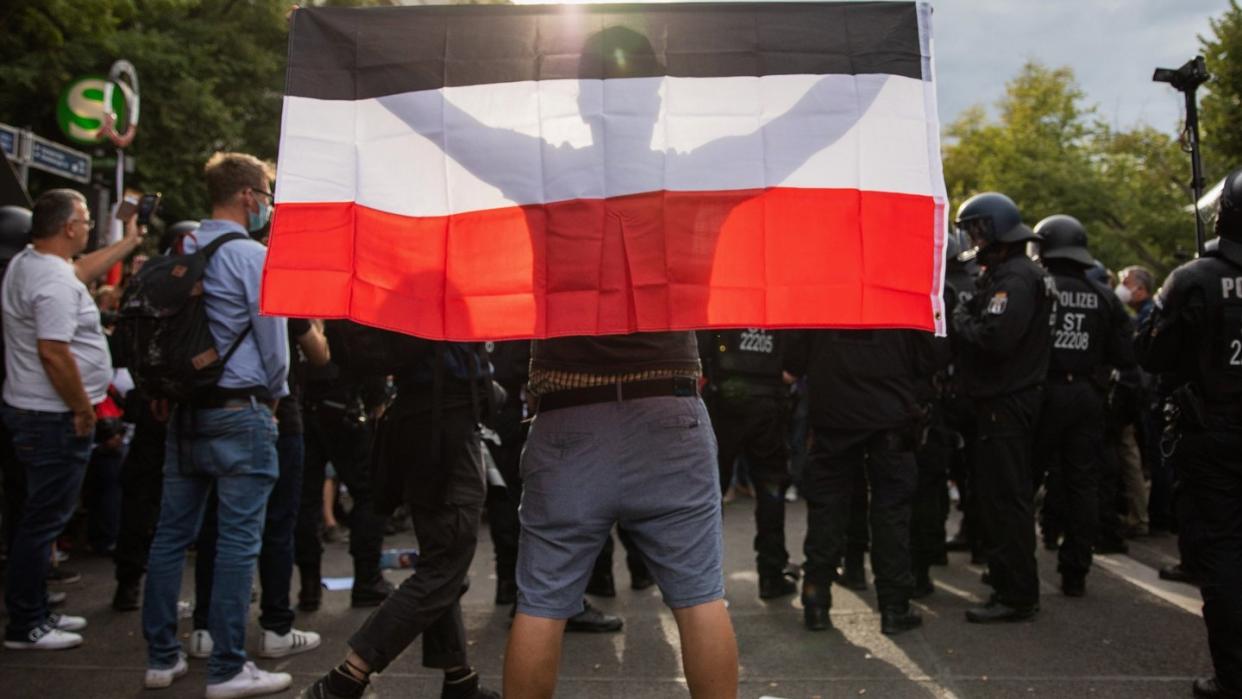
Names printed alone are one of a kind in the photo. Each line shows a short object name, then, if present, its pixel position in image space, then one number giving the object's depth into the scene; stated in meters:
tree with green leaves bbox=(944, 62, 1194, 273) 29.31
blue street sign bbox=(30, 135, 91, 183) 8.09
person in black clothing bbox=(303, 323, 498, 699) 3.86
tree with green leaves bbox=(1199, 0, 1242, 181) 22.23
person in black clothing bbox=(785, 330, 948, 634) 5.44
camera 5.63
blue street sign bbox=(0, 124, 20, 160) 7.56
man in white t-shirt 5.01
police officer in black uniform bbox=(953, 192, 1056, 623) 5.55
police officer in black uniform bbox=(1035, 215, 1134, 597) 6.08
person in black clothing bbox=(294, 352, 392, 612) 5.94
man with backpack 4.32
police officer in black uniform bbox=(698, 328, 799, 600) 6.36
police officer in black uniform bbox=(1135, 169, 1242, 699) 4.23
